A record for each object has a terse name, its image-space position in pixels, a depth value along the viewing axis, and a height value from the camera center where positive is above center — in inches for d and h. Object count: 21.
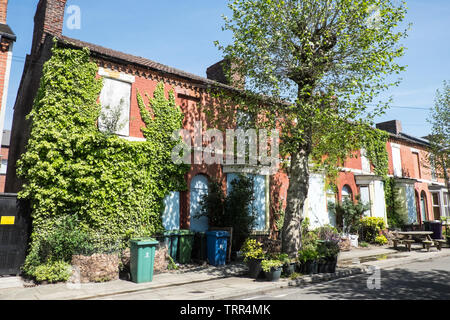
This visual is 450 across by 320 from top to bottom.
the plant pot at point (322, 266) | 381.1 -66.3
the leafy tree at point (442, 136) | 831.1 +210.0
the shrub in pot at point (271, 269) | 339.9 -62.7
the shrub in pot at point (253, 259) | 358.0 -54.9
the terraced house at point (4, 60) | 399.9 +200.0
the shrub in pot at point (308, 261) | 373.1 -59.3
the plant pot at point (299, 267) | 375.2 -66.7
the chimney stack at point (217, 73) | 631.7 +296.0
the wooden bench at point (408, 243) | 608.6 -60.7
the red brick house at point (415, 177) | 875.4 +110.0
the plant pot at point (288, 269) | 361.4 -66.6
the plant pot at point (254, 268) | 355.3 -65.6
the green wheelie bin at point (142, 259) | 338.6 -53.3
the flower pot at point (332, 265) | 387.2 -66.3
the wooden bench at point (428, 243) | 603.8 -59.5
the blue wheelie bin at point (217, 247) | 435.8 -50.6
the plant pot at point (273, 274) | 340.2 -68.4
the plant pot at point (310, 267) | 372.8 -66.5
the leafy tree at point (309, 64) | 389.1 +197.9
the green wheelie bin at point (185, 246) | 438.9 -48.7
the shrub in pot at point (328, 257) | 384.1 -55.7
